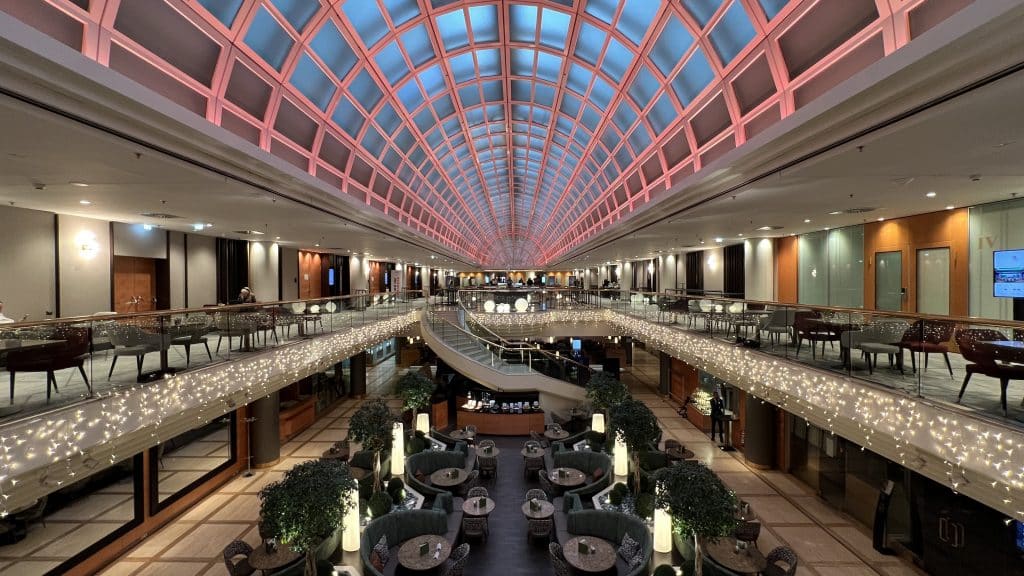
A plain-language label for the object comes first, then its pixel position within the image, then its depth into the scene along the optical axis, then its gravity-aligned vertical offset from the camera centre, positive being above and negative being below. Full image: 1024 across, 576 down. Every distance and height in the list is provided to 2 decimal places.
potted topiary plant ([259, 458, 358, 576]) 6.93 -3.55
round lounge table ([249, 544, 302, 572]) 8.11 -5.13
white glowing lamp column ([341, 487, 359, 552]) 9.74 -5.51
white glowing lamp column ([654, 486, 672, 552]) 9.62 -5.45
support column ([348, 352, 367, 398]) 23.25 -4.76
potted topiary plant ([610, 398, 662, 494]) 11.62 -3.80
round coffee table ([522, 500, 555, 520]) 10.70 -5.59
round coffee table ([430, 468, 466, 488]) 12.82 -5.73
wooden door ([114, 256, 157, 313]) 14.27 +0.04
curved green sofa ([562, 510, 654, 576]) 9.96 -5.64
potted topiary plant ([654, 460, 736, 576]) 7.22 -3.70
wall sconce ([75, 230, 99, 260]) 12.55 +1.20
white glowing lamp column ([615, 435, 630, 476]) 13.94 -5.62
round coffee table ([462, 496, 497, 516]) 10.77 -5.52
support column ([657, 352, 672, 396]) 23.97 -4.91
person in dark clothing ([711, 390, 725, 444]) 16.62 -4.93
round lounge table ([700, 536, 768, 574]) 8.35 -5.38
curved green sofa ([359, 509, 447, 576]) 10.12 -5.57
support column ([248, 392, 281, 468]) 14.16 -4.66
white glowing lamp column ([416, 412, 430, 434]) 17.53 -5.48
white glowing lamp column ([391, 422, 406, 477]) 13.84 -5.27
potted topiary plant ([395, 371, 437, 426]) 15.37 -3.70
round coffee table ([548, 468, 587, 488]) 12.78 -5.73
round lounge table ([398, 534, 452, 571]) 8.66 -5.49
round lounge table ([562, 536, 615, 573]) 8.52 -5.47
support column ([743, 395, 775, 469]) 14.51 -4.99
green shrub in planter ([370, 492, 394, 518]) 10.61 -5.33
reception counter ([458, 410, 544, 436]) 19.36 -6.14
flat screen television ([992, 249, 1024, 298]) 9.18 +0.16
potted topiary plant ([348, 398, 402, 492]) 11.37 -3.70
